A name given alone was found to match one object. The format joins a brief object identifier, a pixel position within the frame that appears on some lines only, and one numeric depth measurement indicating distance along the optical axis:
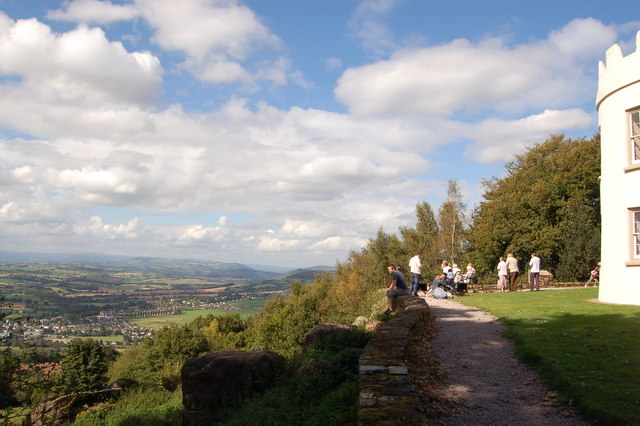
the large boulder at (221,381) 10.83
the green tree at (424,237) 42.28
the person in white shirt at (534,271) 22.08
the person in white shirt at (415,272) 19.41
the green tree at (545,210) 35.62
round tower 15.23
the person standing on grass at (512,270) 23.89
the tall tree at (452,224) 44.66
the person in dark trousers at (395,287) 14.09
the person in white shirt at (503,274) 25.12
